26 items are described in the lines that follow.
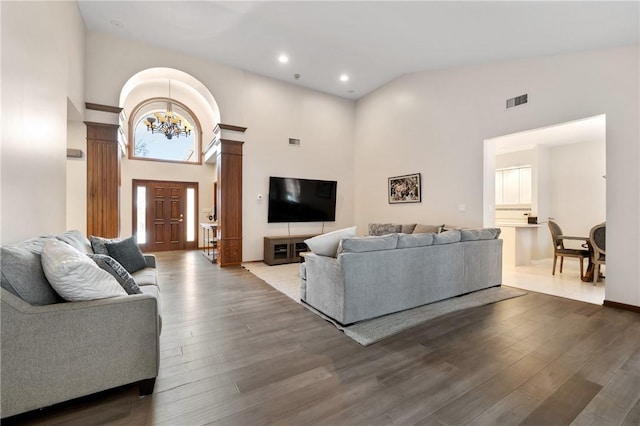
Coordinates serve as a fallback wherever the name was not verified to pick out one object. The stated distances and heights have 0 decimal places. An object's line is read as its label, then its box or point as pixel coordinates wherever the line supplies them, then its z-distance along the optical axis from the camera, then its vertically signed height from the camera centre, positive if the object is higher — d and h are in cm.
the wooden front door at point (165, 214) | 768 -13
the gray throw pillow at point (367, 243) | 283 -34
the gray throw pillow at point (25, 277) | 151 -38
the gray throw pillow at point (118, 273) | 203 -46
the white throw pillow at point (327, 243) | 311 -37
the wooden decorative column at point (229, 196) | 588 +30
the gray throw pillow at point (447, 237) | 348 -34
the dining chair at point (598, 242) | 400 -44
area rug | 264 -115
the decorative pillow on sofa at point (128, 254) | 305 -50
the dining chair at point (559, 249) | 466 -65
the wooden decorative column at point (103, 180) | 481 +52
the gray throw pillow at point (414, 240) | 314 -34
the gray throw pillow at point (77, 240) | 254 -31
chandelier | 681 +213
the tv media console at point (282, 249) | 608 -87
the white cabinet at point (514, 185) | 684 +67
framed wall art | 600 +49
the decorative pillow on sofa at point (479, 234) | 385 -33
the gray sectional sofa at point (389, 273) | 282 -72
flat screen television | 652 +26
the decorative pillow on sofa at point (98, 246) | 290 -39
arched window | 697 +207
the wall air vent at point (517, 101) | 436 +177
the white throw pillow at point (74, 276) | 158 -39
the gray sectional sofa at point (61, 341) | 145 -74
